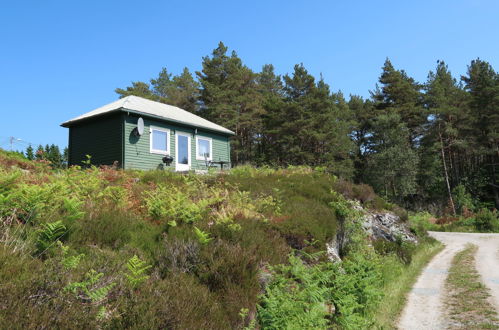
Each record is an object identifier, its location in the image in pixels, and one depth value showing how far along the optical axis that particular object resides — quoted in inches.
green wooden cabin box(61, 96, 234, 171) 615.2
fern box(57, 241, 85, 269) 130.6
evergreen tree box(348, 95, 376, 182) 1718.8
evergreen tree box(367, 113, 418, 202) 1357.0
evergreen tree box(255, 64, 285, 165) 1510.8
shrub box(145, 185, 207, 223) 225.9
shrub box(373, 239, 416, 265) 442.0
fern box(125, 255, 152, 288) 128.2
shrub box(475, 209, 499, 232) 887.1
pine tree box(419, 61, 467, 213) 1390.3
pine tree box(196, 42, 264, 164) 1536.7
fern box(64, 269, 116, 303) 110.6
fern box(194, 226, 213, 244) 185.3
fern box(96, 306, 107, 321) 105.7
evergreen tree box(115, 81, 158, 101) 1692.4
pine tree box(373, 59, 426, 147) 1584.6
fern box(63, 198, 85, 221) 176.6
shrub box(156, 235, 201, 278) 159.9
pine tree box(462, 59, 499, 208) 1321.4
